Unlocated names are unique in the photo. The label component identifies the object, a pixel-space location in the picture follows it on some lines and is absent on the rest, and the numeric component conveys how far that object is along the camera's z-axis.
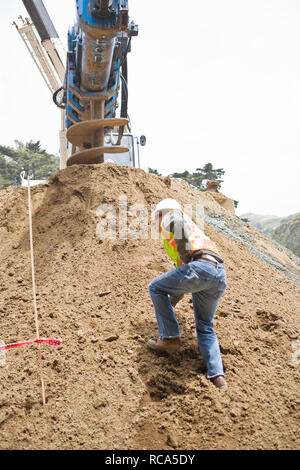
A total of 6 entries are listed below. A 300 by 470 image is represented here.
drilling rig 4.23
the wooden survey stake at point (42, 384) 2.94
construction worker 3.02
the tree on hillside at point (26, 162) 33.00
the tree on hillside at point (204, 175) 29.63
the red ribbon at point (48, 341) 3.11
